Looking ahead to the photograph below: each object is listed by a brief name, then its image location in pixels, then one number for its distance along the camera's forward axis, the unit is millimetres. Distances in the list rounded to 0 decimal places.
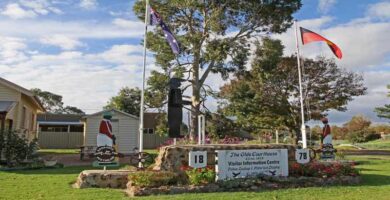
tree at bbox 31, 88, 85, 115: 78062
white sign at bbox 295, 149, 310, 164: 13359
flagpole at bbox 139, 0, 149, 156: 13583
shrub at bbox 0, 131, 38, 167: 17766
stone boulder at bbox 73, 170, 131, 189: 11492
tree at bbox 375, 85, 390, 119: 40469
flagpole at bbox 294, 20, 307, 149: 17300
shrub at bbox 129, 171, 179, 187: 10828
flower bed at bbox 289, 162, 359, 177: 12852
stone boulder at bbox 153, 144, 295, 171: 12195
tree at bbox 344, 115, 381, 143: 54334
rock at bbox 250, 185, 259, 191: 11392
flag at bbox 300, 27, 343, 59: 17406
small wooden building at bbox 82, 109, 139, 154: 28109
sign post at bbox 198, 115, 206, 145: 13602
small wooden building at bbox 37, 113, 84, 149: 43500
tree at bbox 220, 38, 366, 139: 28891
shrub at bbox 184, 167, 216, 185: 11367
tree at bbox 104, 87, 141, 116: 49219
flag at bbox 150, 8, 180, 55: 14758
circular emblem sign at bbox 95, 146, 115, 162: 12305
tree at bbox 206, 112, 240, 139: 27222
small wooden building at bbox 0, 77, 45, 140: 18938
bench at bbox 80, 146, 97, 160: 23406
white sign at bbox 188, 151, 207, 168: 11828
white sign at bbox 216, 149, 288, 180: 12125
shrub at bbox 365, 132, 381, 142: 55416
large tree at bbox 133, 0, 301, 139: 24625
